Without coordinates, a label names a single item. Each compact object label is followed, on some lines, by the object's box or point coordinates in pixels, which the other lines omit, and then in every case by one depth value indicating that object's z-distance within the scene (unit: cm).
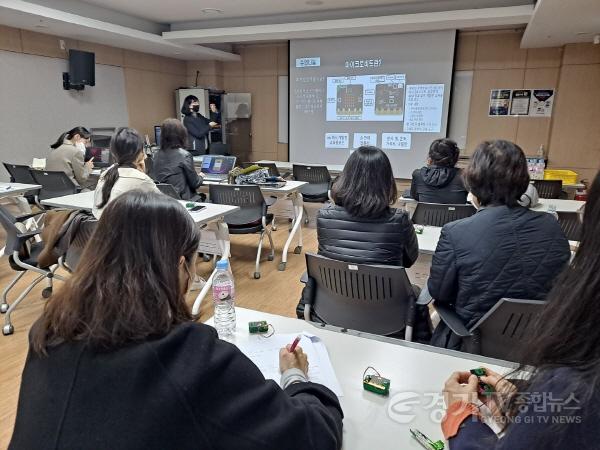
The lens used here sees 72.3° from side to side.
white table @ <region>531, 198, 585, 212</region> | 331
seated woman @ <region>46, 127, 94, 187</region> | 478
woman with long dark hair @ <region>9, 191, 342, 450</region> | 68
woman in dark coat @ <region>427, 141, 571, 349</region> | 157
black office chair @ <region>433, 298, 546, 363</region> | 145
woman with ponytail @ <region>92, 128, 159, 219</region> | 270
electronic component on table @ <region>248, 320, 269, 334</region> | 141
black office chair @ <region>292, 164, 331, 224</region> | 546
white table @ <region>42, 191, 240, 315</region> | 312
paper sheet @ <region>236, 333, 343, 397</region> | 115
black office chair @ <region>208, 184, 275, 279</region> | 392
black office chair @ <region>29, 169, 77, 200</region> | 445
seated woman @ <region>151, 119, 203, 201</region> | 403
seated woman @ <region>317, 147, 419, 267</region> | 201
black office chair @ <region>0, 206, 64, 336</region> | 279
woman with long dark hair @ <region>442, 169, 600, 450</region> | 59
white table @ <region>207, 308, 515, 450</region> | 98
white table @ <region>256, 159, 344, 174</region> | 621
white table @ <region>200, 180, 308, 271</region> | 423
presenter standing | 769
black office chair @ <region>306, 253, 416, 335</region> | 179
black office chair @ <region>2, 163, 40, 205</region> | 460
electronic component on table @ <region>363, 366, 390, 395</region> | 110
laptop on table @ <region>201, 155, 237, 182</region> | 521
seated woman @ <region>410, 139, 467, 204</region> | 368
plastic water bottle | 143
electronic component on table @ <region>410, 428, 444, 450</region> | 92
